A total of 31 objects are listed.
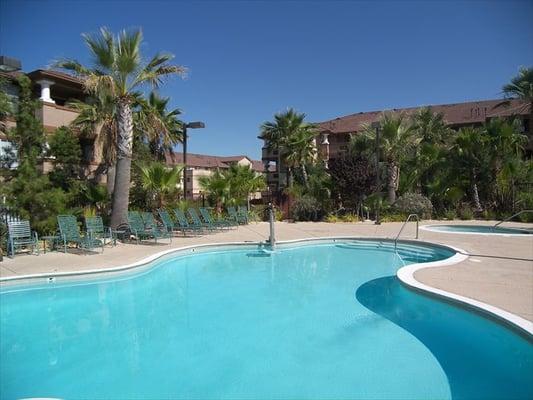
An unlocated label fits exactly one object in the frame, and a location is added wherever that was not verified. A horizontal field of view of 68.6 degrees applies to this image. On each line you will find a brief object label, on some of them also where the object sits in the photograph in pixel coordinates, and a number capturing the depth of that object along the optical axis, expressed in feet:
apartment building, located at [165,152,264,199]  179.65
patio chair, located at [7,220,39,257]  36.01
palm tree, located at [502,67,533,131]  84.33
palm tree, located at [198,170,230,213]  67.87
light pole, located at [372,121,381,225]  63.52
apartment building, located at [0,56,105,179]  62.18
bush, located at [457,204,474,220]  71.00
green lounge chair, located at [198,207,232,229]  56.13
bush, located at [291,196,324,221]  74.69
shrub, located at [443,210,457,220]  71.20
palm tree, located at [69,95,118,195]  50.72
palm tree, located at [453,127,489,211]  72.18
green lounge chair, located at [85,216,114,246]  40.69
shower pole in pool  43.46
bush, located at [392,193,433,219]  70.03
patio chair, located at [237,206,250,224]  65.84
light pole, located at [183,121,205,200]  57.93
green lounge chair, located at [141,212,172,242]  46.68
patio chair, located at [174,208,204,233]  52.24
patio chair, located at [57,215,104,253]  37.86
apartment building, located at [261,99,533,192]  124.16
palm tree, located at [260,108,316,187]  101.45
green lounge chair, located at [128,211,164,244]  44.65
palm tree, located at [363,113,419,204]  72.18
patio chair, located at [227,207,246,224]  63.99
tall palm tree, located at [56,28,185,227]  44.96
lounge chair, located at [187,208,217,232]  53.26
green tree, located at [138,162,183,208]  53.62
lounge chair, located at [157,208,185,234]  49.03
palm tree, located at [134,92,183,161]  55.26
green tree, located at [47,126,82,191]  57.00
